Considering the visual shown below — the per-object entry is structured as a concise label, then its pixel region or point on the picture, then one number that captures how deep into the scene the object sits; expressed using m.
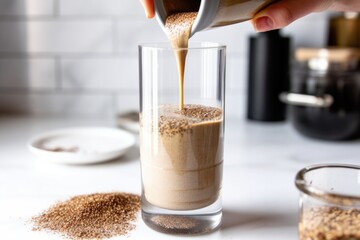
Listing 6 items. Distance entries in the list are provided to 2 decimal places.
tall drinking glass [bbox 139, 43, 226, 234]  0.64
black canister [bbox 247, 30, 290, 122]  1.02
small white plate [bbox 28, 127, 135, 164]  0.82
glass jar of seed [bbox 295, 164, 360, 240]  0.57
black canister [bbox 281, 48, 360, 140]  0.93
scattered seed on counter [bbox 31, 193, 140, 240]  0.66
